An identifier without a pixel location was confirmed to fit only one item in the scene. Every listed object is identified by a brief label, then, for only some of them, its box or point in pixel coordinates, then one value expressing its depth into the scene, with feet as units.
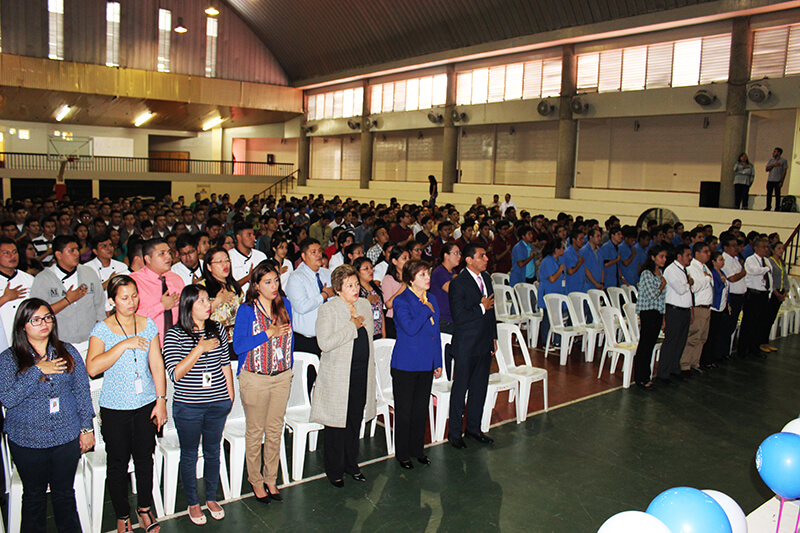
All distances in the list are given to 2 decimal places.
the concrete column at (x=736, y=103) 45.65
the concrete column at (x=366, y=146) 82.99
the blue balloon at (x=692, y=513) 8.07
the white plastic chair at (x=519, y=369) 18.76
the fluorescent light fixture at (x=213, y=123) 99.09
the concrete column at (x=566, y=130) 57.00
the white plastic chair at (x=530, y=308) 28.02
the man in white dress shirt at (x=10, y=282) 15.62
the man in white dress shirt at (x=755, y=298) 26.86
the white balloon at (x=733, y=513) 8.89
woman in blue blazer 15.06
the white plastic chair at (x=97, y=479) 11.82
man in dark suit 16.37
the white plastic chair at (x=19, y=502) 11.35
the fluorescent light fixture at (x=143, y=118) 90.27
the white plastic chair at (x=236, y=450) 13.48
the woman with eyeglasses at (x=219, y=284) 14.90
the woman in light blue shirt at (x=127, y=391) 11.43
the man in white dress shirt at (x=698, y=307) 23.24
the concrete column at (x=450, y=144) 70.23
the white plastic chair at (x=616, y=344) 22.74
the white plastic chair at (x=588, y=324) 25.89
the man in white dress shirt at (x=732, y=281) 26.43
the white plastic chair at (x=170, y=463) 12.72
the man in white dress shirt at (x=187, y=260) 18.07
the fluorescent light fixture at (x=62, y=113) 83.14
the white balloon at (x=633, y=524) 7.41
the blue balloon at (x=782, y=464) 10.05
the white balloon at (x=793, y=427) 11.44
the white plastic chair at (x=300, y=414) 14.44
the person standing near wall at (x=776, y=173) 43.04
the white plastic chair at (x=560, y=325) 25.50
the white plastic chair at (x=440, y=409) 17.13
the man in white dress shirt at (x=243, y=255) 20.08
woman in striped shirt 11.97
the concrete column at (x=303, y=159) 97.57
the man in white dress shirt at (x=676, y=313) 22.25
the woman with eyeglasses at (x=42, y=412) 10.32
